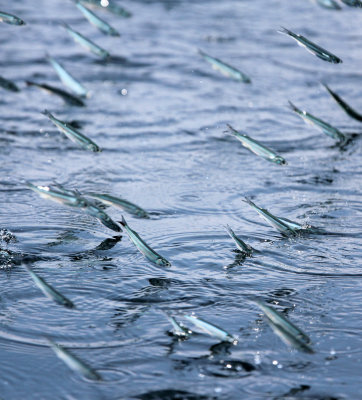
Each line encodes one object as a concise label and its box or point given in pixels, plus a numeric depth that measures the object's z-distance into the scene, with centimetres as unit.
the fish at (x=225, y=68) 1494
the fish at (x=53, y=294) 765
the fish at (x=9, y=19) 1296
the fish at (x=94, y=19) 1424
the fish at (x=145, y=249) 943
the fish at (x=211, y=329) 801
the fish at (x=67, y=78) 1504
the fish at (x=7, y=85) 1579
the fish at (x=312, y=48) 1163
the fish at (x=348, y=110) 1440
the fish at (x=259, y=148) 1149
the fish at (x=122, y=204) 961
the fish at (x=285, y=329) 760
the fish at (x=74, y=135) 1113
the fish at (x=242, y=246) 1058
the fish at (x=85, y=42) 1402
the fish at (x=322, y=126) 1237
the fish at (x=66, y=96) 1645
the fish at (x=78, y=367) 732
